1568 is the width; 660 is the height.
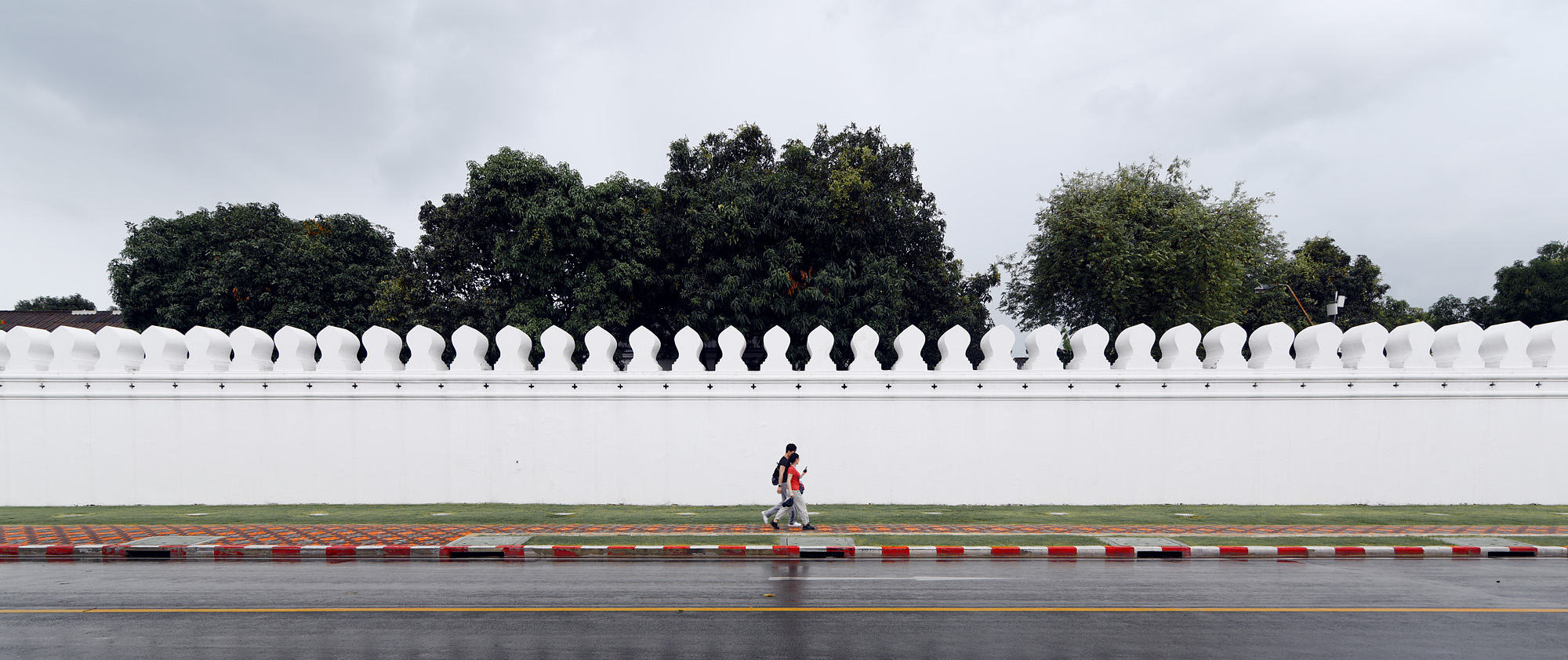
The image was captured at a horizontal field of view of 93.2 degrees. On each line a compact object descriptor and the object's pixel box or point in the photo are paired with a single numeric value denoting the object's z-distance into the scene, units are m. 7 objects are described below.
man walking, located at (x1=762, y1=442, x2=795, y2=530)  9.43
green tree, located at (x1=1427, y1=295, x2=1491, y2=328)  45.22
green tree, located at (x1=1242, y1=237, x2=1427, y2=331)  35.44
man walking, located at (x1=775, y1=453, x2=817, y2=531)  9.25
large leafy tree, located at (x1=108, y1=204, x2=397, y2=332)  27.50
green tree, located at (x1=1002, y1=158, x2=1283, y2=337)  19.16
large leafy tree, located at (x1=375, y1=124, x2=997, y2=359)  19.47
